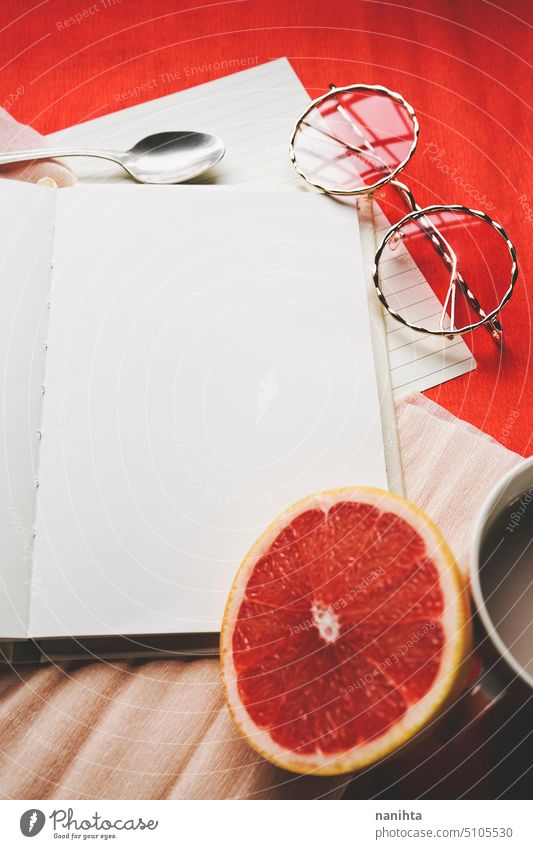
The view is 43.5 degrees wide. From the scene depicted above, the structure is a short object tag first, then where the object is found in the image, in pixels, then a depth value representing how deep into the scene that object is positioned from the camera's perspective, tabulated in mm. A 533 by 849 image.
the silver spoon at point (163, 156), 445
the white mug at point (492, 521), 251
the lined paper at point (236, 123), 453
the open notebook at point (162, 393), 351
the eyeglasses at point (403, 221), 417
